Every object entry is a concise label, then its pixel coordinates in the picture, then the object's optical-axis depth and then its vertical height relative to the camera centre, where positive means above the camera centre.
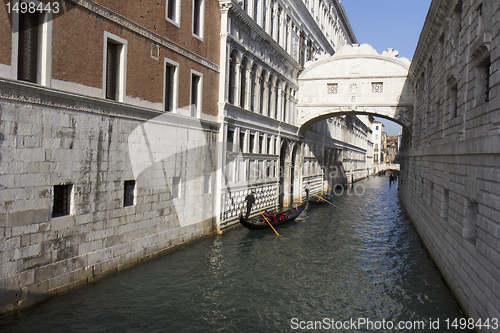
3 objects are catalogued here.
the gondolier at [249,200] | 15.55 -1.81
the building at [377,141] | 86.68 +4.63
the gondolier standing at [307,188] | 25.44 -2.04
